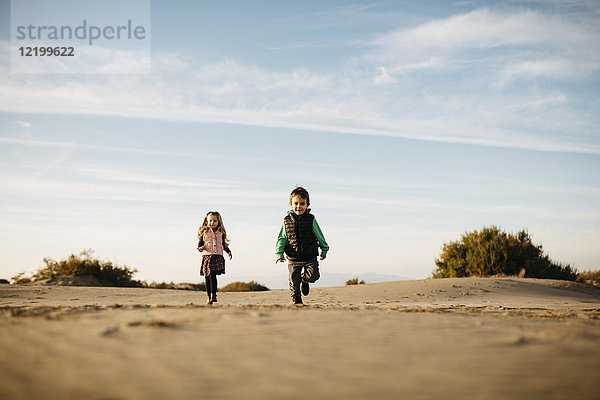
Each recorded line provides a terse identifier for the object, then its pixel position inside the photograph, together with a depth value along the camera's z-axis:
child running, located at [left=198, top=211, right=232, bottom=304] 10.67
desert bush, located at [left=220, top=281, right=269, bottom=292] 23.39
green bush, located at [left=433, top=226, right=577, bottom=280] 19.88
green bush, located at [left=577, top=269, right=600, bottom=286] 23.78
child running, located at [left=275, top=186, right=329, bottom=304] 9.77
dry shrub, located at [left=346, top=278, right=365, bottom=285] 22.02
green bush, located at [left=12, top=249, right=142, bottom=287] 19.84
